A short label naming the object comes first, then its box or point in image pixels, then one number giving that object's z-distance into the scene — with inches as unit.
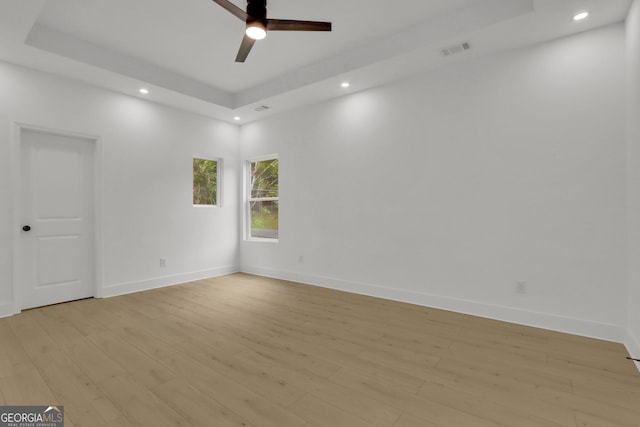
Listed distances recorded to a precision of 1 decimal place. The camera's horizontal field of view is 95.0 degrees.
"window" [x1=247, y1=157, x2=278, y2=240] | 215.0
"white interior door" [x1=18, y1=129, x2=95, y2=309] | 139.2
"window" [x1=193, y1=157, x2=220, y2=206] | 206.8
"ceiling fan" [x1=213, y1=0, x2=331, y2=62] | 96.0
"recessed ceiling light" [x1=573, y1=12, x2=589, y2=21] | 100.9
